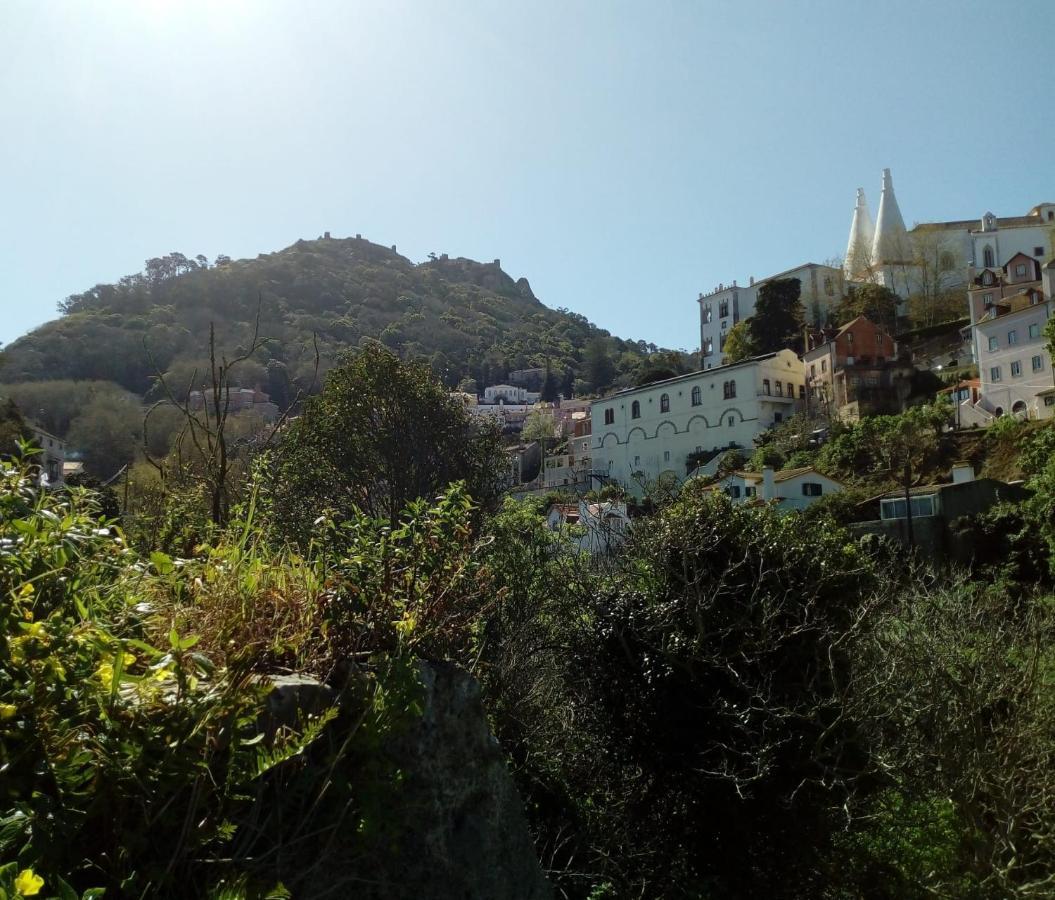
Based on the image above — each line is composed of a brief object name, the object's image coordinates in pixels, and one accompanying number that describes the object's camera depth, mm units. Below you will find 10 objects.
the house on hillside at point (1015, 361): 41750
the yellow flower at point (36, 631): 2004
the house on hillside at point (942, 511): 28000
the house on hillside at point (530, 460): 62528
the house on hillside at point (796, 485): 35156
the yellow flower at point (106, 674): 2051
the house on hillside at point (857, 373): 48688
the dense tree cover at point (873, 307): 63500
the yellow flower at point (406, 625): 2932
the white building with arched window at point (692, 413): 52875
